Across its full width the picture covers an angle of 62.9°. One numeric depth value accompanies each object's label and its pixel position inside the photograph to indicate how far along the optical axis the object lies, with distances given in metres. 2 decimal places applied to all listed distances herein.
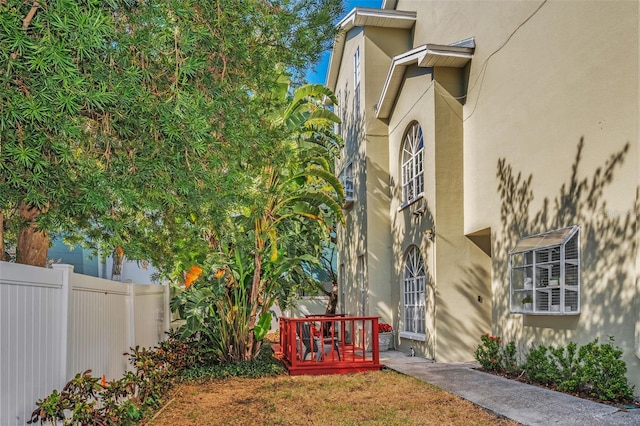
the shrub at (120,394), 4.51
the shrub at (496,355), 9.12
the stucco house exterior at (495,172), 6.85
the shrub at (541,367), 7.70
